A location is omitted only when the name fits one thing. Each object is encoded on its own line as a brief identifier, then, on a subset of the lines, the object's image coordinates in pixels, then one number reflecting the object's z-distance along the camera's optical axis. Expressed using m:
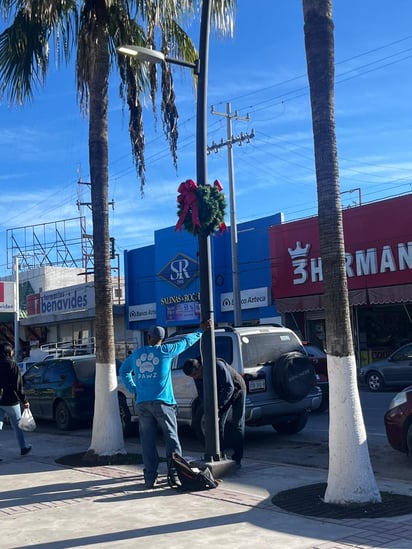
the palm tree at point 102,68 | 10.50
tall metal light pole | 8.55
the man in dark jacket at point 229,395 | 9.09
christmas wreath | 8.62
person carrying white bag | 11.04
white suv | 11.05
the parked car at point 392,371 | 20.61
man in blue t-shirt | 8.20
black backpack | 7.88
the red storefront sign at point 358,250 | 24.16
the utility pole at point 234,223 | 28.19
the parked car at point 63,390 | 15.03
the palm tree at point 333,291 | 6.86
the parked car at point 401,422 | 9.27
